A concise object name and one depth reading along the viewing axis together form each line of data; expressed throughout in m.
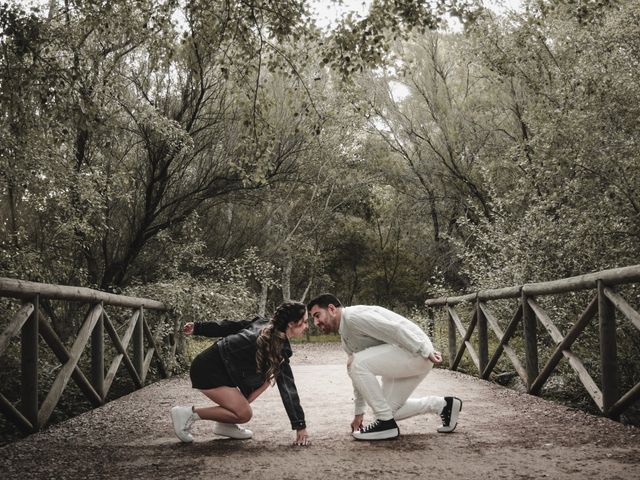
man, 4.75
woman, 4.56
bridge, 3.97
